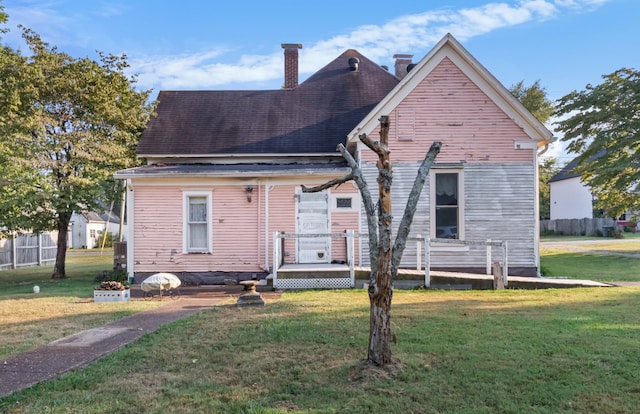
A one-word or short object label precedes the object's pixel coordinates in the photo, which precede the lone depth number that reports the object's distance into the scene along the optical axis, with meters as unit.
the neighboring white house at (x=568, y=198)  51.74
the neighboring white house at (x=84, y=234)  49.49
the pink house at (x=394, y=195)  14.27
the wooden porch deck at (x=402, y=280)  12.29
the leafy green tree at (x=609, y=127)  18.25
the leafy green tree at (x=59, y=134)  15.34
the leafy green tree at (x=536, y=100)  36.12
